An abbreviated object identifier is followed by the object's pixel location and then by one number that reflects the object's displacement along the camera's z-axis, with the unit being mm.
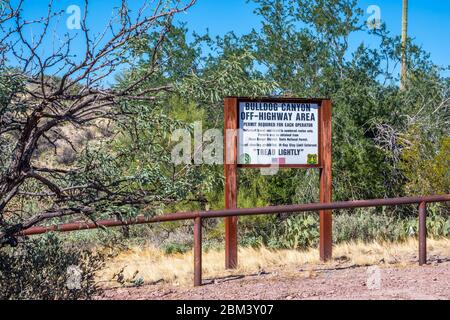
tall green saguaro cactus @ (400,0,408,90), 17672
